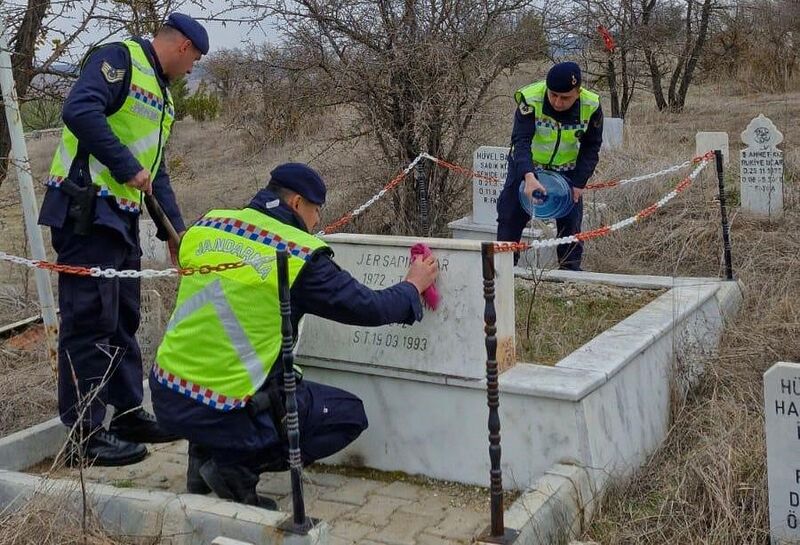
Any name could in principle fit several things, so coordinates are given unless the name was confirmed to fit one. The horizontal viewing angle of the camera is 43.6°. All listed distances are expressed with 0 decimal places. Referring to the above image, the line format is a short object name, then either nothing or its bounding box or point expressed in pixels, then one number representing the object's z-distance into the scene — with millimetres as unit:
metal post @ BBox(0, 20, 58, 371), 5500
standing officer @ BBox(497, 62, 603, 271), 6672
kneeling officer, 3748
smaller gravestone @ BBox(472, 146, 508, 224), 9047
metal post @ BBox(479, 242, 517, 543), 3443
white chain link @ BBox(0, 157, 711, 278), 4223
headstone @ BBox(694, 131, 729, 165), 10828
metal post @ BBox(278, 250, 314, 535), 3291
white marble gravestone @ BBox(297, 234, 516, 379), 4227
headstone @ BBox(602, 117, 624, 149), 12852
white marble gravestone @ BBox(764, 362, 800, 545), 3328
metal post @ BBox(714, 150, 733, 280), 6316
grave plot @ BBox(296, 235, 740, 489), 4086
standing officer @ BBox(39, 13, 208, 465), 4262
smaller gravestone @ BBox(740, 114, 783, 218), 8766
